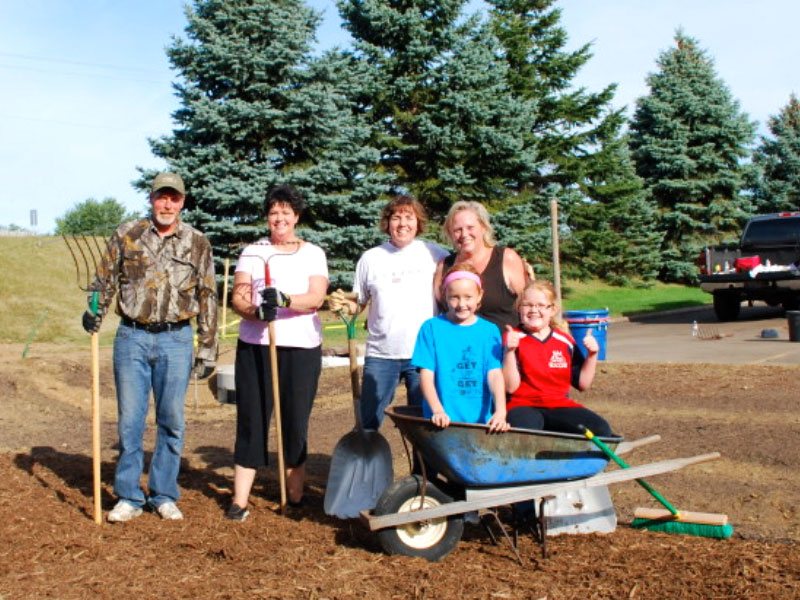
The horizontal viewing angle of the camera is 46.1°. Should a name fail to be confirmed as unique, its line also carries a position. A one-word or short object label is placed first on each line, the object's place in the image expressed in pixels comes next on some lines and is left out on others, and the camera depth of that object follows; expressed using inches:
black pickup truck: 703.1
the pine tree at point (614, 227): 1244.5
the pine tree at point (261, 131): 784.9
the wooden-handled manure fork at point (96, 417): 199.3
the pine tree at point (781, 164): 1697.8
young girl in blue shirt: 174.9
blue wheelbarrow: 165.0
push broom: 176.6
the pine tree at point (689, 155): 1528.1
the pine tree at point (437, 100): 929.5
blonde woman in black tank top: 189.6
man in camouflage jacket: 202.1
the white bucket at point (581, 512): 181.2
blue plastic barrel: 457.1
